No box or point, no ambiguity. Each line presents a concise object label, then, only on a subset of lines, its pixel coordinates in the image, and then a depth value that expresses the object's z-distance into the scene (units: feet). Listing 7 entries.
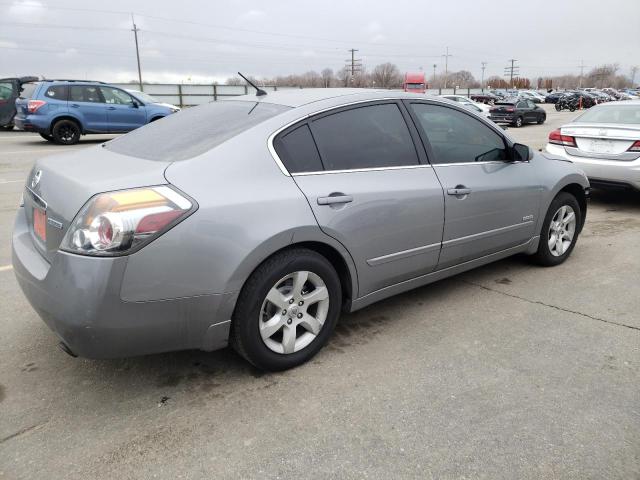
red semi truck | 156.56
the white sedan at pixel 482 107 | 86.48
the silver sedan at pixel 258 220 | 7.80
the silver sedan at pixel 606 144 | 22.03
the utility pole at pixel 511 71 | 415.64
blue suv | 45.91
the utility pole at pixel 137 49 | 191.95
